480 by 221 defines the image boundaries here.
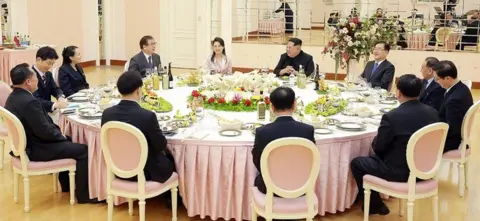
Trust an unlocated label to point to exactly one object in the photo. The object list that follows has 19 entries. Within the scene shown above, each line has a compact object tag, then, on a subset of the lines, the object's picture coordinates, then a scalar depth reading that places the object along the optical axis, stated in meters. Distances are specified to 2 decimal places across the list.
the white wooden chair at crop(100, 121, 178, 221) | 3.85
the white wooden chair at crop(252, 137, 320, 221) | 3.48
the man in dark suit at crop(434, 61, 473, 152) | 4.94
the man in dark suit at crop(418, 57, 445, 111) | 5.32
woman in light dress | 7.60
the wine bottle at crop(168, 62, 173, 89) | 6.54
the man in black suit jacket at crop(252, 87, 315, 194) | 3.62
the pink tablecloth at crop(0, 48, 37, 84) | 9.77
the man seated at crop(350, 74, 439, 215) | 4.04
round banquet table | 4.18
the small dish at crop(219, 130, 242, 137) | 4.29
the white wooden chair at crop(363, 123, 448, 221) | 3.89
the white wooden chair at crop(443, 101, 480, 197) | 4.89
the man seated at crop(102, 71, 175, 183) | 3.96
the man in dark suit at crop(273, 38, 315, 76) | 7.55
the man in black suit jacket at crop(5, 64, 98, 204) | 4.48
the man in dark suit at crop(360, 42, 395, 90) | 6.75
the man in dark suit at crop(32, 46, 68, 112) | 5.70
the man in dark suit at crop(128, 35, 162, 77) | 7.29
